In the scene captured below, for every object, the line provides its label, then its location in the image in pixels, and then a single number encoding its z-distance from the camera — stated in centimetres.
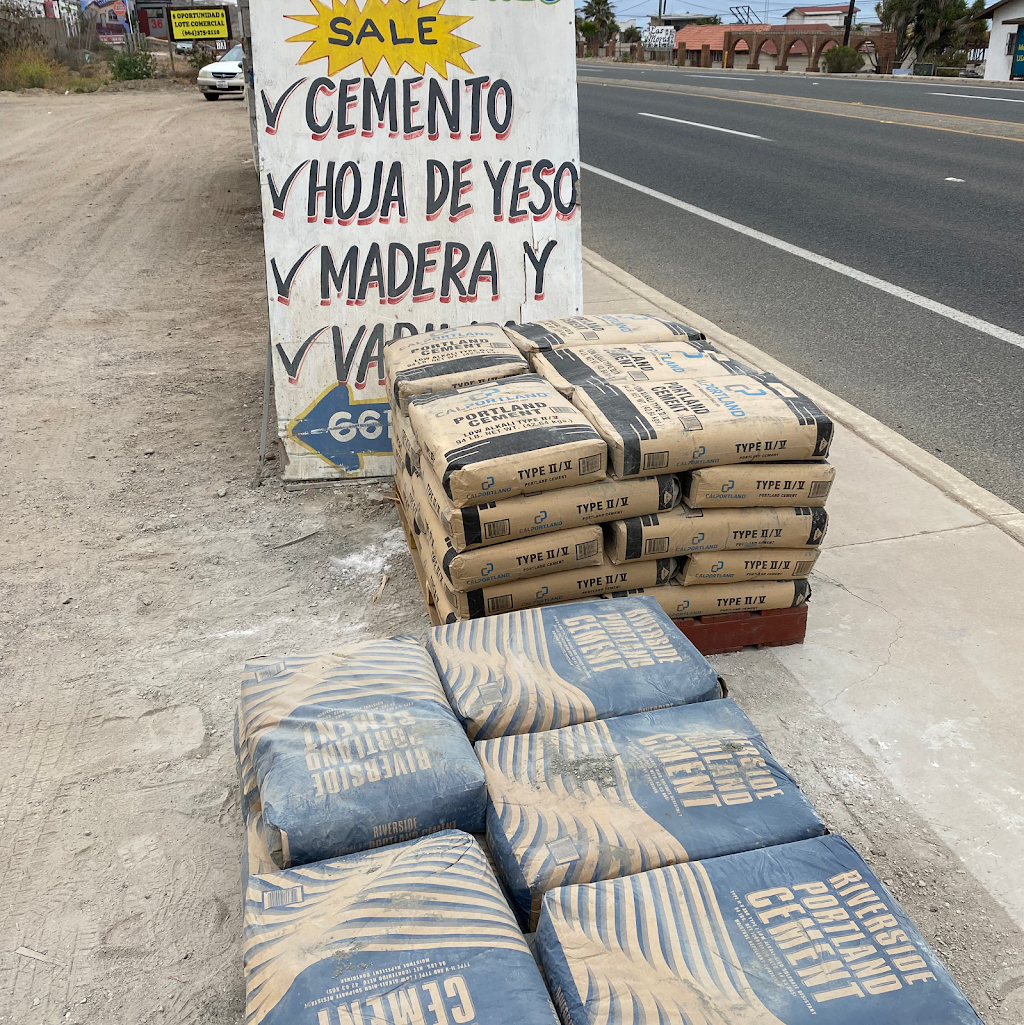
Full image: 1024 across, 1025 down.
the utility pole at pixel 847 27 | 4739
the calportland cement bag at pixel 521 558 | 328
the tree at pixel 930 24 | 4847
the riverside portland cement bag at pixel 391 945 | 170
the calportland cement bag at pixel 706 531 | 337
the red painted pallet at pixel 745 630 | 360
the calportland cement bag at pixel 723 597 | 353
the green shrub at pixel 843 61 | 4294
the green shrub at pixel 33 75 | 2673
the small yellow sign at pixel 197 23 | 2003
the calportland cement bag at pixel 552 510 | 322
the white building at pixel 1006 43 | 3947
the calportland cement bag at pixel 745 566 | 347
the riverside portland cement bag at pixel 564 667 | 258
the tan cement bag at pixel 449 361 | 379
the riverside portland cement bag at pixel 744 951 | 174
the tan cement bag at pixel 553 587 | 339
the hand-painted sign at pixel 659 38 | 6875
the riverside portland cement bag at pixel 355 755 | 214
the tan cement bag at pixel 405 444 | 379
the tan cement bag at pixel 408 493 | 394
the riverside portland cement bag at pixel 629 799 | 212
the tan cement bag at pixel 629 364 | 365
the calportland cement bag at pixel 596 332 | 405
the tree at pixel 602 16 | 8444
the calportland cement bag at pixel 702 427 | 324
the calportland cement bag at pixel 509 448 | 315
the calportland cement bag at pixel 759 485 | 332
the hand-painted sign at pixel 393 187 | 443
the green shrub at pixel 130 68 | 3080
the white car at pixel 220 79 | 2494
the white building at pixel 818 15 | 8435
